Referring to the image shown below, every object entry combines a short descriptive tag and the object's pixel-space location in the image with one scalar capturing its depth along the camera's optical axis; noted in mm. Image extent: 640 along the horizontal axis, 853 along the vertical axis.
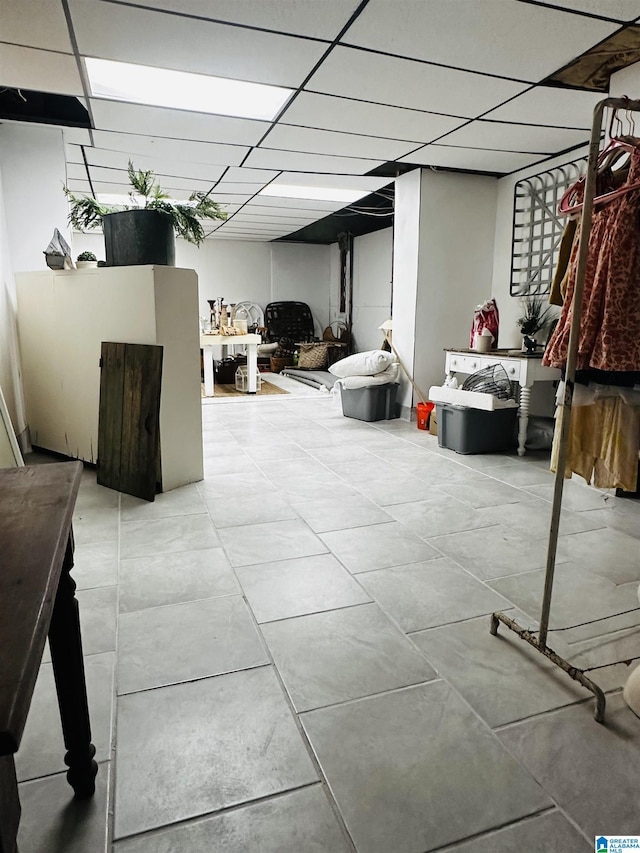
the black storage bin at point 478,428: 4348
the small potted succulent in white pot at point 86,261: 3854
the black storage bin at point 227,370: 8305
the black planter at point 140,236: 3328
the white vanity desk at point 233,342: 6920
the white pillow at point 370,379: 5508
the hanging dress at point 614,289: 1779
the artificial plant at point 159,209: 3326
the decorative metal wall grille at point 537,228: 4638
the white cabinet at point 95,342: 3354
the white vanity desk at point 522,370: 4141
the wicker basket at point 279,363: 9805
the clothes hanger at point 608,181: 1755
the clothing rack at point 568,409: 1515
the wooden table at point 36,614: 633
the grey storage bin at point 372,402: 5609
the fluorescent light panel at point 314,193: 6195
